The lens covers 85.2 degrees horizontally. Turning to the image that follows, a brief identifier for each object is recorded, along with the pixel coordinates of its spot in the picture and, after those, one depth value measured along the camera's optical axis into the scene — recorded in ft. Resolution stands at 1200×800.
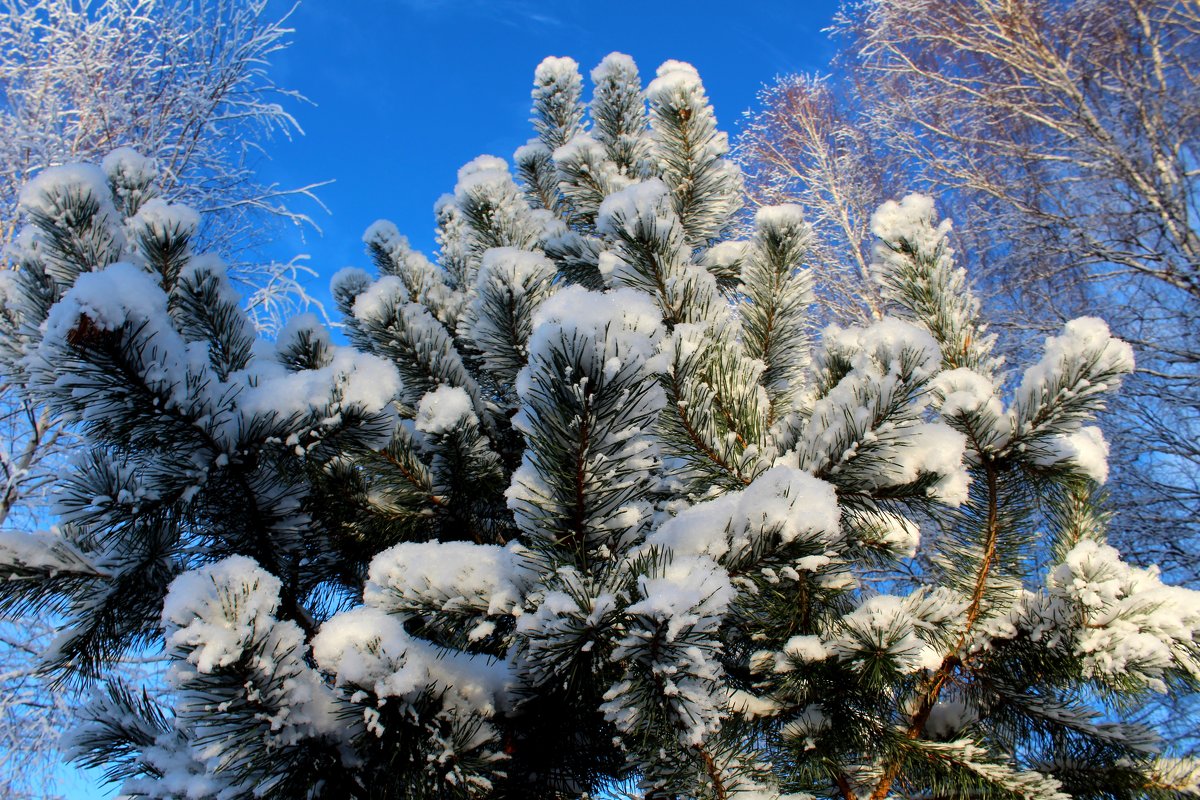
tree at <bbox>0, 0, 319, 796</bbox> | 15.02
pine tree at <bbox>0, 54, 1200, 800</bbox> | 2.65
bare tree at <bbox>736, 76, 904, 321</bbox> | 28.63
